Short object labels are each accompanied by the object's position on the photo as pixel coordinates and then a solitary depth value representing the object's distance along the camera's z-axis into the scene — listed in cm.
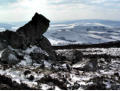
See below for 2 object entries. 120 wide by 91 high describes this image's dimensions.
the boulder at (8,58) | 1285
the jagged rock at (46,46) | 1577
